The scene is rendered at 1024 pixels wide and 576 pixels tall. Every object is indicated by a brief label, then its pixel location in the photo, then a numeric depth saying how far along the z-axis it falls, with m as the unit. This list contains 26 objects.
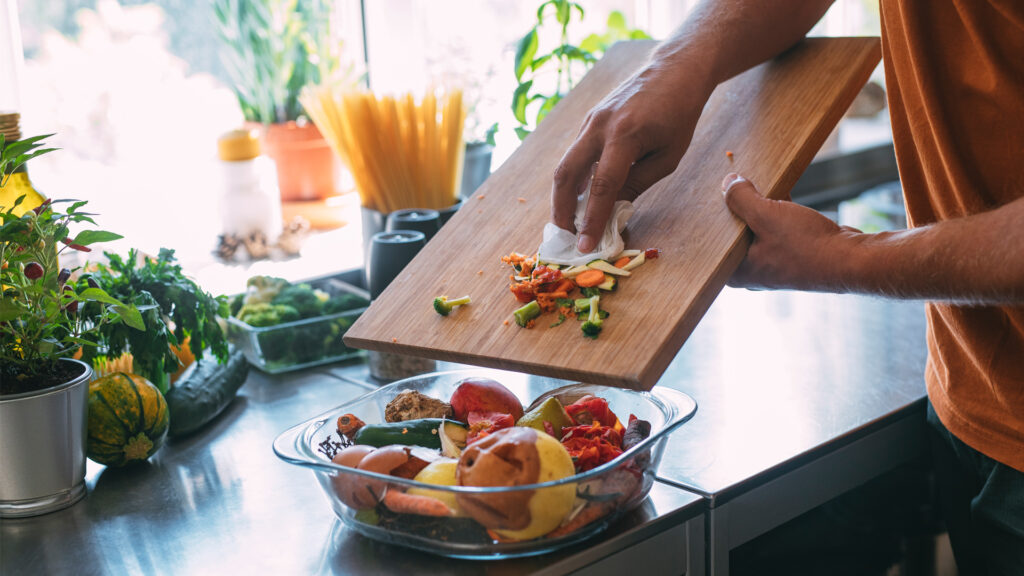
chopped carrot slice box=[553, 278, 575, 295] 0.93
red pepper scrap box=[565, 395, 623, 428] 0.90
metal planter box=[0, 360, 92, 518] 0.87
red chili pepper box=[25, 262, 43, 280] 0.93
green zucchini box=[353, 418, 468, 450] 0.86
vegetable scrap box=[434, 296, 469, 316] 0.96
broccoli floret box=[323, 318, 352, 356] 1.34
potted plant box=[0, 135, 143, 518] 0.87
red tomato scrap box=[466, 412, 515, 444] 0.86
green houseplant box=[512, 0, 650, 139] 1.67
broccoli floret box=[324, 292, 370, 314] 1.36
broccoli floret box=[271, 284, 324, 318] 1.35
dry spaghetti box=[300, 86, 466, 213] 1.44
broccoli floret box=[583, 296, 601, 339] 0.86
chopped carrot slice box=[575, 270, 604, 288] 0.92
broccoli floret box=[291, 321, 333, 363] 1.32
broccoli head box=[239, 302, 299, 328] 1.31
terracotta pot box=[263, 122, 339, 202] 1.89
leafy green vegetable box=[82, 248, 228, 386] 1.03
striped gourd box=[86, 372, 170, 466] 0.97
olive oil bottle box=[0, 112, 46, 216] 1.06
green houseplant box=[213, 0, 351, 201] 1.81
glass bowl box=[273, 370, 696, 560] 0.74
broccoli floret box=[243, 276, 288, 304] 1.38
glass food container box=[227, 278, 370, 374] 1.31
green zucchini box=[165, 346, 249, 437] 1.10
